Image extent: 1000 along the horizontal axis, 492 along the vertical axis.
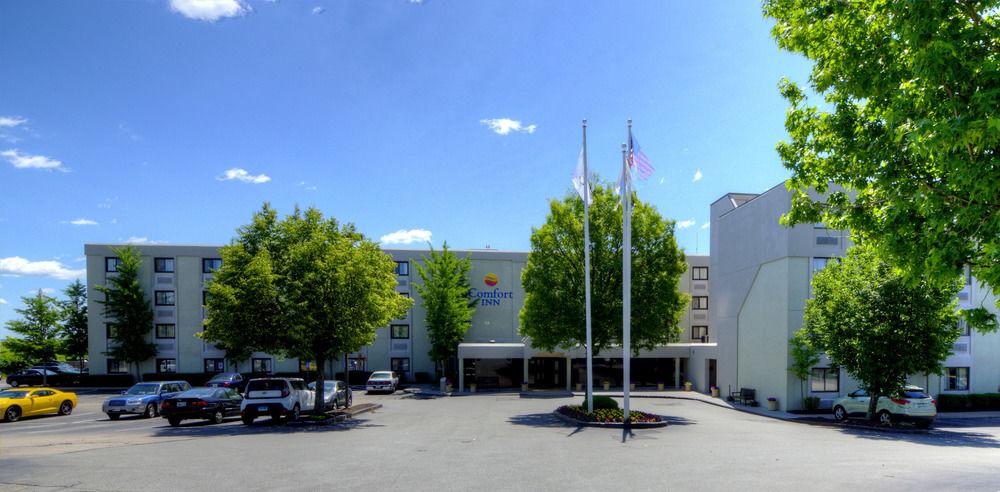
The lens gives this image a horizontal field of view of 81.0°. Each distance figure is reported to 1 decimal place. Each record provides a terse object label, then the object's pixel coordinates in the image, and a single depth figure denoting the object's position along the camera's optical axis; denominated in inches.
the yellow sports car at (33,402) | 964.0
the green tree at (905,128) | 271.0
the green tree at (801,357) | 1062.3
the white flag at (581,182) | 855.1
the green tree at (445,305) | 1707.7
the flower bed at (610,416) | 808.9
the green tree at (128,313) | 1734.7
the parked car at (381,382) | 1535.4
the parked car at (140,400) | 967.0
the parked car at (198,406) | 834.2
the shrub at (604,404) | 896.3
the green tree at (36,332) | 1747.0
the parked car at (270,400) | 817.5
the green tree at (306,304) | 848.9
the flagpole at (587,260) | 845.8
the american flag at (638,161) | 794.8
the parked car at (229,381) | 1422.2
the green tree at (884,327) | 885.8
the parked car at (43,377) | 1791.3
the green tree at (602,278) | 991.0
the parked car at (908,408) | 908.0
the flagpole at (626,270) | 778.4
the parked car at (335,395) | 998.4
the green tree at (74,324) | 1849.2
